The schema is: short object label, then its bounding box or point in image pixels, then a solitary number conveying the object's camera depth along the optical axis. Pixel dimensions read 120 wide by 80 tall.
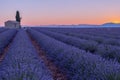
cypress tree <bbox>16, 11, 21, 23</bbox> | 78.81
